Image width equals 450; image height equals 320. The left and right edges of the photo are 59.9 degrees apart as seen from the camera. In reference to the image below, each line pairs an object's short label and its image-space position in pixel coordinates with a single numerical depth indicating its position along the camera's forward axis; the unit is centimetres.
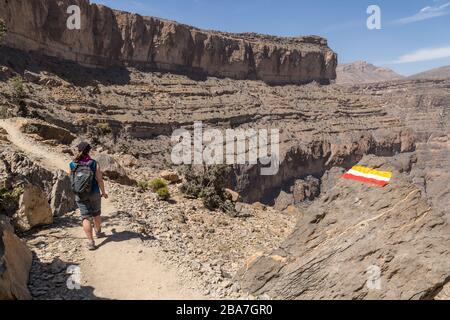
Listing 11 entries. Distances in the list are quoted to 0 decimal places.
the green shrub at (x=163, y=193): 1294
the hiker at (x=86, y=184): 782
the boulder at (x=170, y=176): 1564
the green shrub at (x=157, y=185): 1386
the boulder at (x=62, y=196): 944
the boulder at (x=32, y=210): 811
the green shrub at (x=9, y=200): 783
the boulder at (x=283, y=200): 4970
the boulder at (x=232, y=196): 1602
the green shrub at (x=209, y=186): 1390
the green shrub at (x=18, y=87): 2254
